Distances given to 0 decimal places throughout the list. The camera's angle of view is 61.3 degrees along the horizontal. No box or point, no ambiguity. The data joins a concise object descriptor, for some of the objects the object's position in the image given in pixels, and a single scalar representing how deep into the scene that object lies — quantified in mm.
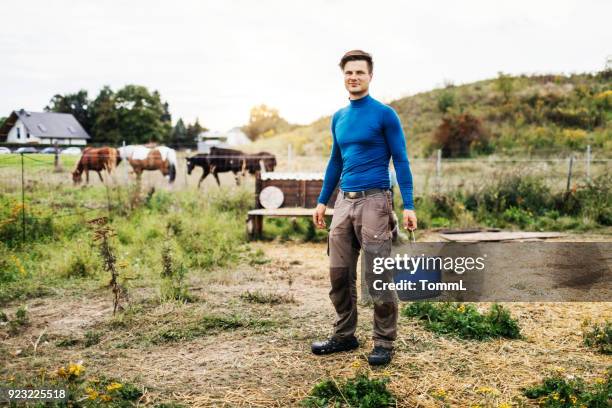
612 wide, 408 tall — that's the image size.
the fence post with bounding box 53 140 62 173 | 11742
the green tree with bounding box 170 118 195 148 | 57288
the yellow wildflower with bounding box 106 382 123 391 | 2922
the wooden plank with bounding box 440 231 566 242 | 7986
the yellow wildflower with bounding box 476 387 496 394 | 3002
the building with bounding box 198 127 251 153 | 54656
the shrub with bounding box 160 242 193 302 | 4973
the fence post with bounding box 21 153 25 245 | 7402
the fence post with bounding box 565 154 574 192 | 10807
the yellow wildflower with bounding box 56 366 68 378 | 2939
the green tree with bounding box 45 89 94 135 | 41844
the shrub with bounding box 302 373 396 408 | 2908
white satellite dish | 9273
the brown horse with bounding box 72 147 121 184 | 13656
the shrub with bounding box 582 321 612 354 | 3781
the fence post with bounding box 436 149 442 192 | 11257
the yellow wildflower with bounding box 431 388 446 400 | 3025
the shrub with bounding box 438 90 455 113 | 30312
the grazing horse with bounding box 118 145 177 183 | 15828
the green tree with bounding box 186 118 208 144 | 59759
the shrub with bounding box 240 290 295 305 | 5020
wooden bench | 8523
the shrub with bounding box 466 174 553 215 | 10617
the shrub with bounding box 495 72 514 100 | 29859
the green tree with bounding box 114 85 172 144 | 44000
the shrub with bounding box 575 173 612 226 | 9875
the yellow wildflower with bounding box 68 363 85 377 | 2947
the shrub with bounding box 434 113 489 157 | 22734
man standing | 3422
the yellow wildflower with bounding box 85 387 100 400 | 2803
